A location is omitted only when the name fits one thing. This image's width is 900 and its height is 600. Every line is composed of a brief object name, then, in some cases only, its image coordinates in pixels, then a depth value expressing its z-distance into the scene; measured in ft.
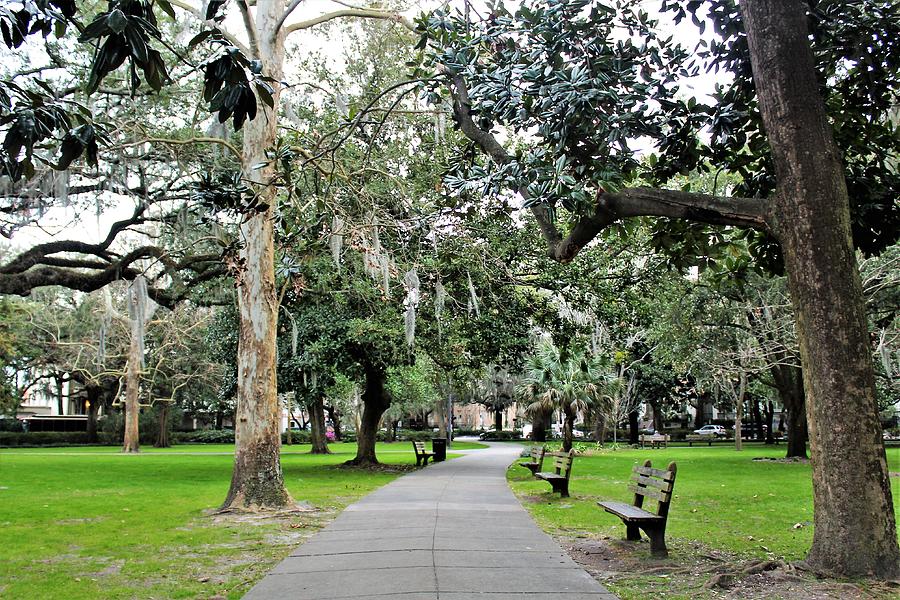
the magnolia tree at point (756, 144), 19.70
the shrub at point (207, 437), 185.88
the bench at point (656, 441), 149.59
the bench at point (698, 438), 163.73
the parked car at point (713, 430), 205.57
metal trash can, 89.92
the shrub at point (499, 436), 212.02
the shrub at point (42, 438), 155.63
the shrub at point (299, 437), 189.67
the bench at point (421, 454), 78.48
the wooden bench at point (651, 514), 24.23
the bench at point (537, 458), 59.26
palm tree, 103.76
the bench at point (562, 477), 45.80
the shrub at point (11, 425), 168.86
